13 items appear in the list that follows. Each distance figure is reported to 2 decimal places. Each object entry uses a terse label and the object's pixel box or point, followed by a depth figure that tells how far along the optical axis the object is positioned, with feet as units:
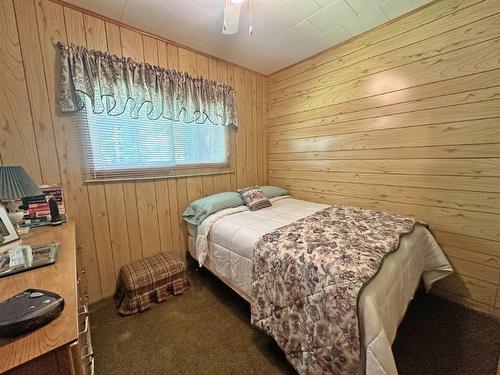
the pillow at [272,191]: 9.27
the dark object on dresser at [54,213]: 5.19
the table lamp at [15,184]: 3.90
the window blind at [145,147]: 6.03
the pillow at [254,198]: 7.81
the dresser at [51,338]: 1.85
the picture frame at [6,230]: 3.94
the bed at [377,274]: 3.08
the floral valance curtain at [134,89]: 5.46
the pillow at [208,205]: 7.19
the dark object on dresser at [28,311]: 2.02
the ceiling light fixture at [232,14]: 4.97
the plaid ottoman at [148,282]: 5.97
